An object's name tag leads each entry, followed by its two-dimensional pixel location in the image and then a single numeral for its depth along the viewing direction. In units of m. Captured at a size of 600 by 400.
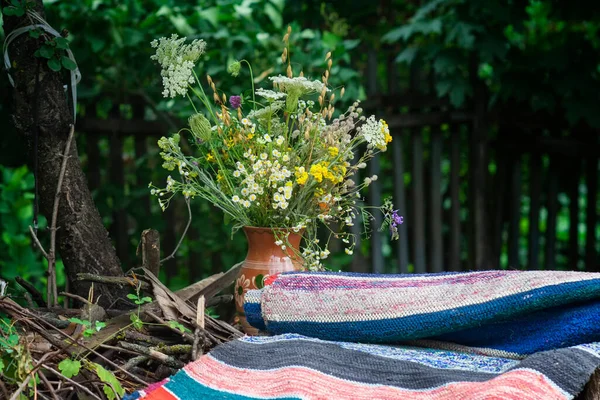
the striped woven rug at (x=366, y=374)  2.31
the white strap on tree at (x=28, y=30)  2.83
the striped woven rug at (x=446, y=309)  2.44
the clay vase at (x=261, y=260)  2.75
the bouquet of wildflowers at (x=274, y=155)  2.72
